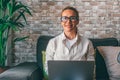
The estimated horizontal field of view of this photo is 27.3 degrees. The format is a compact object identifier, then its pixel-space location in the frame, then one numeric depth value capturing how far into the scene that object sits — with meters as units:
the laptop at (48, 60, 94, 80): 1.69
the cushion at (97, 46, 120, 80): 2.54
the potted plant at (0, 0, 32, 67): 2.63
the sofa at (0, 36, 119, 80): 2.30
